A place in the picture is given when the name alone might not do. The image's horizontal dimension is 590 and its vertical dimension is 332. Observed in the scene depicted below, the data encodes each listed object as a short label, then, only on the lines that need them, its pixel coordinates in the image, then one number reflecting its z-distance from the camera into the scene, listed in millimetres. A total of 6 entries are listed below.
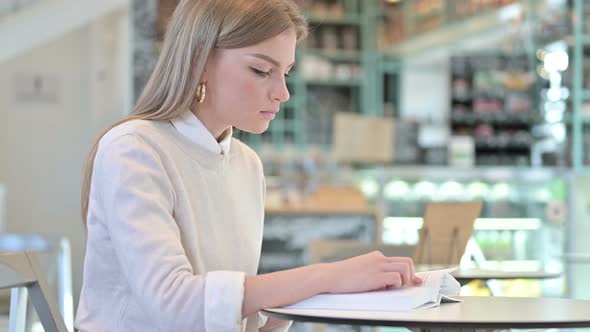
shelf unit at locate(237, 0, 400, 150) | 10969
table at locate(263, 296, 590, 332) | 1240
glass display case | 6109
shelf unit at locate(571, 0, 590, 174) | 8148
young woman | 1375
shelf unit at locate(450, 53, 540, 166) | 9641
